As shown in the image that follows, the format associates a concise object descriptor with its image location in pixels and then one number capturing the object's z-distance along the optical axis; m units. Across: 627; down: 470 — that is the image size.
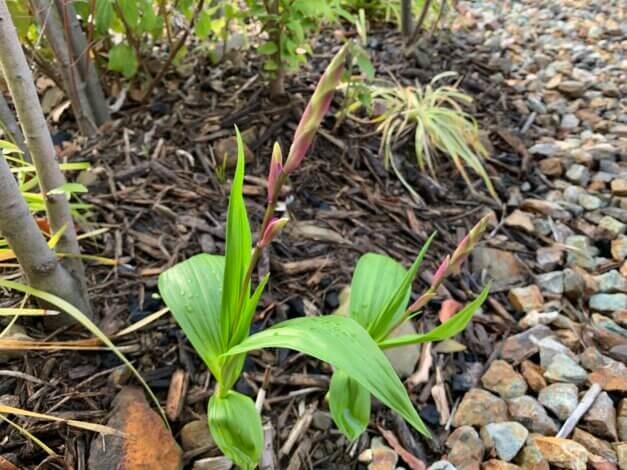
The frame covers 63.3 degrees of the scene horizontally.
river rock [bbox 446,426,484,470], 0.40
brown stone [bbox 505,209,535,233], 0.67
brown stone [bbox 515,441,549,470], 0.40
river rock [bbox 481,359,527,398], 0.47
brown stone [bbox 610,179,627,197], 0.73
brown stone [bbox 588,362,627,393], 0.46
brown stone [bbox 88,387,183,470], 0.34
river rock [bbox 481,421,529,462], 0.42
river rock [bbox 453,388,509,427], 0.44
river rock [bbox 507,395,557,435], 0.44
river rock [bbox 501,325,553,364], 0.51
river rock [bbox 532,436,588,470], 0.40
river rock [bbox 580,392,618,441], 0.43
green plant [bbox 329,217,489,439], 0.35
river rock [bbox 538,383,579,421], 0.45
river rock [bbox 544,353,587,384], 0.48
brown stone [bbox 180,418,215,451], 0.38
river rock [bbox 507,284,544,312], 0.56
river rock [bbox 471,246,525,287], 0.61
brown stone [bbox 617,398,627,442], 0.43
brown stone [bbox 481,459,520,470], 0.40
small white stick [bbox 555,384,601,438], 0.44
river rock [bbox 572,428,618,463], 0.41
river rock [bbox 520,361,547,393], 0.48
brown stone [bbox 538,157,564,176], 0.78
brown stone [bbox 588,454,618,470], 0.40
